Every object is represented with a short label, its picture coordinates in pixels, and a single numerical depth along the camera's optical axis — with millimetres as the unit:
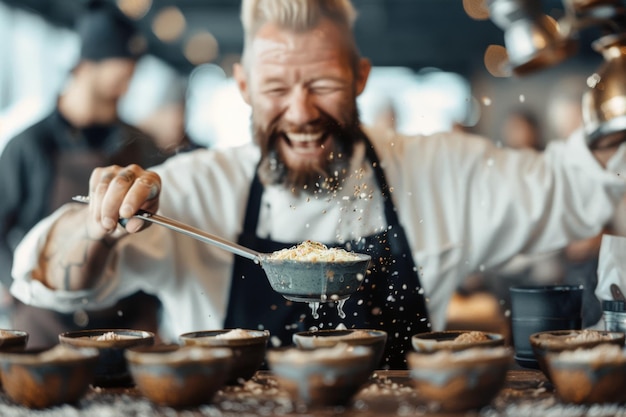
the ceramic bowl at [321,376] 1763
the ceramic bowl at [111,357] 2107
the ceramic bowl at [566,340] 1947
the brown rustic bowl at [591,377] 1745
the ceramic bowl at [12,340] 2162
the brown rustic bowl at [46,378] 1822
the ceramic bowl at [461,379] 1719
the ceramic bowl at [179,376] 1792
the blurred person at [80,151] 2918
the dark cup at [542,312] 2496
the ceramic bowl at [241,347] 2074
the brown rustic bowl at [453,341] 1990
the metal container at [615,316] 2395
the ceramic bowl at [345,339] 2043
